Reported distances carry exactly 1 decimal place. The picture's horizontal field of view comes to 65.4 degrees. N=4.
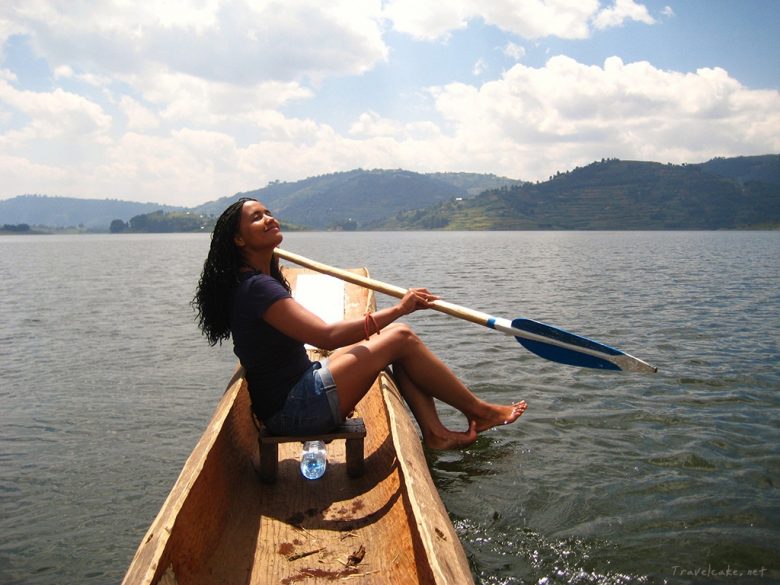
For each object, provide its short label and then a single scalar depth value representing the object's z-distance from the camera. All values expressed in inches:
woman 194.4
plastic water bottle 222.4
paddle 252.8
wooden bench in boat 201.5
